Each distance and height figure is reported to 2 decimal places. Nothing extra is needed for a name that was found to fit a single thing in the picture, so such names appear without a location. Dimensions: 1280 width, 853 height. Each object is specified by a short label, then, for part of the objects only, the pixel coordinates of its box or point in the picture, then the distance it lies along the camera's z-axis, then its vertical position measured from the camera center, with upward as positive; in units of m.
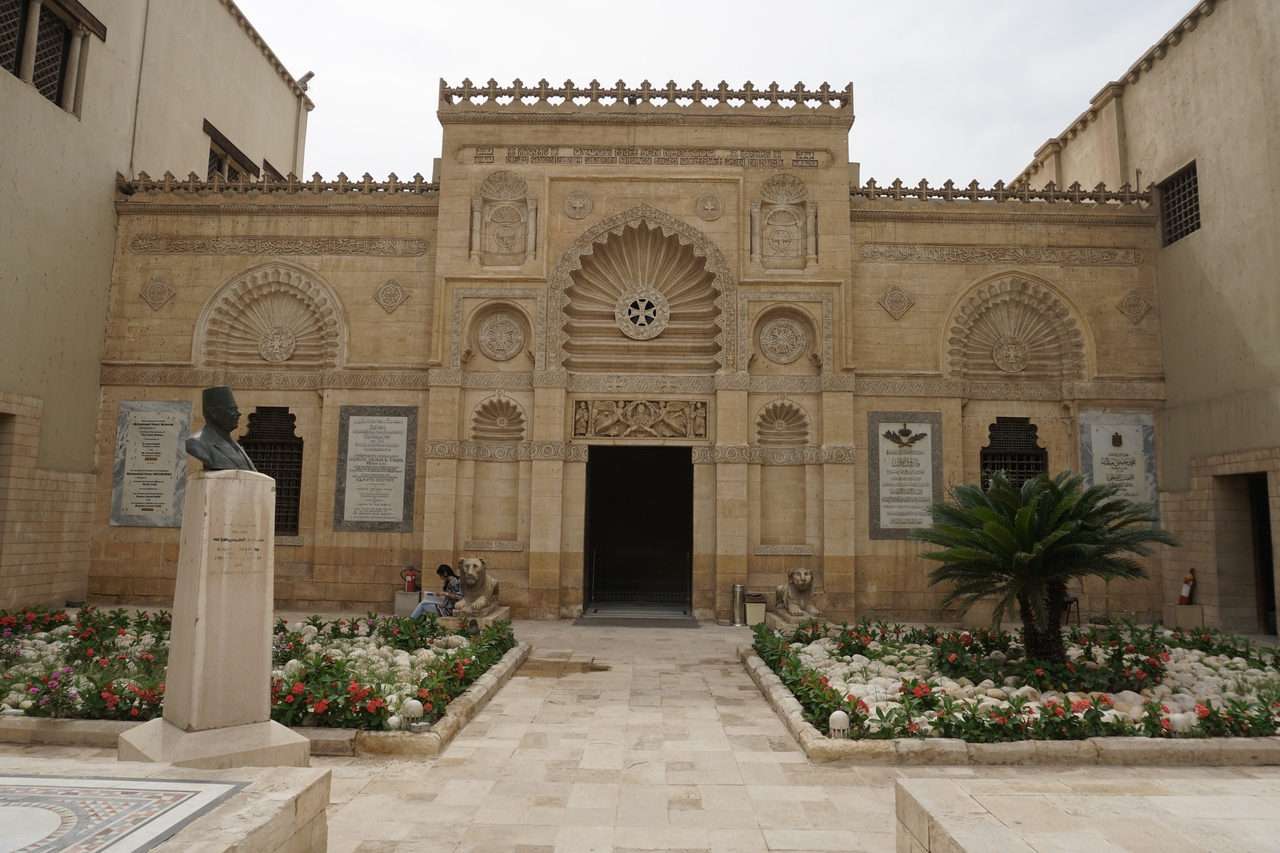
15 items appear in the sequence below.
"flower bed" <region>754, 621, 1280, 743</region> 7.29 -1.68
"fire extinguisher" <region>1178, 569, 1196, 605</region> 15.08 -1.07
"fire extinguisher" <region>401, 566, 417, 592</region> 15.51 -1.18
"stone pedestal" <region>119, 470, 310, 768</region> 5.56 -0.92
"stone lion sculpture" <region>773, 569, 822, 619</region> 14.60 -1.30
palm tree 9.33 -0.20
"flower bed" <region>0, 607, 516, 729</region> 7.41 -1.67
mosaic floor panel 3.52 -1.40
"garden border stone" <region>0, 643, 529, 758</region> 7.02 -1.91
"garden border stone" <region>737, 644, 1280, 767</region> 6.91 -1.88
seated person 12.86 -1.34
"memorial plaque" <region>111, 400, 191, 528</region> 16.23 +0.92
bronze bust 6.09 +0.55
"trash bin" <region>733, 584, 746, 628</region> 15.42 -1.55
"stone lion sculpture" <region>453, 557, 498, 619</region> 14.01 -1.25
